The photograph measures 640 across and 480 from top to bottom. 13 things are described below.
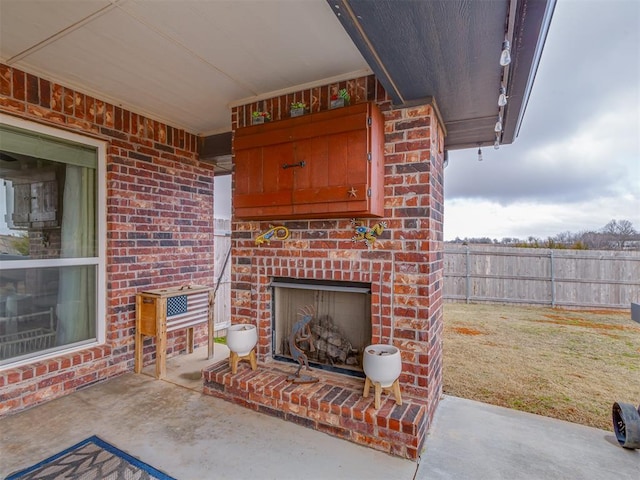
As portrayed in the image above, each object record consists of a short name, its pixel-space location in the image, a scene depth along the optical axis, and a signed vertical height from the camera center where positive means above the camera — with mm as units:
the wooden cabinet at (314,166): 2008 +572
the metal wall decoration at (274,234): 2562 +96
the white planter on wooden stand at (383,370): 1885 -783
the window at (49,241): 2367 +47
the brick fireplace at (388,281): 1949 -266
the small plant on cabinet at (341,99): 2188 +1050
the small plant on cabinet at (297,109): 2375 +1070
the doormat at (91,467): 1633 -1239
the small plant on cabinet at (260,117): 2564 +1089
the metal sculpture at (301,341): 2340 -805
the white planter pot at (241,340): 2443 -766
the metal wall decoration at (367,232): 2188 +93
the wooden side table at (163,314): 2930 -696
